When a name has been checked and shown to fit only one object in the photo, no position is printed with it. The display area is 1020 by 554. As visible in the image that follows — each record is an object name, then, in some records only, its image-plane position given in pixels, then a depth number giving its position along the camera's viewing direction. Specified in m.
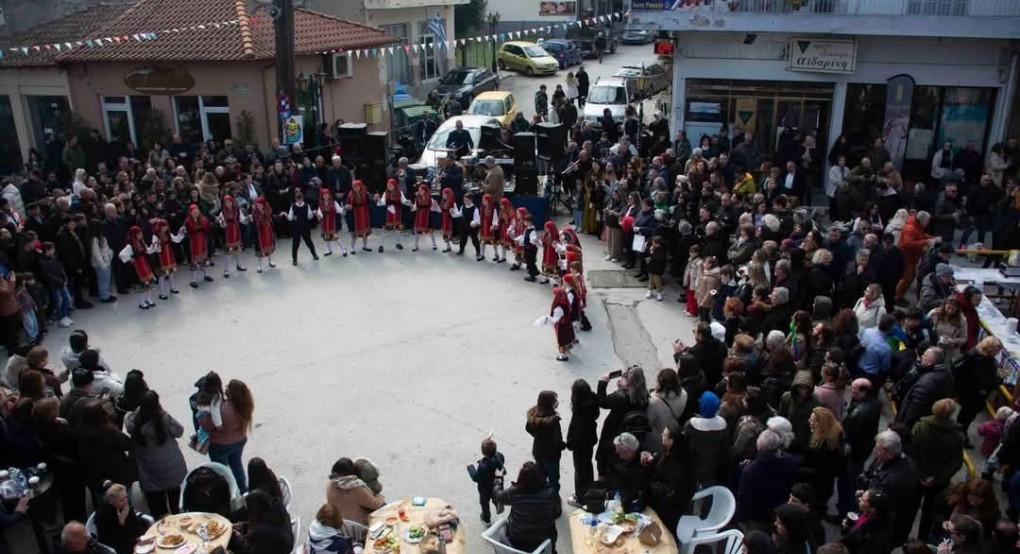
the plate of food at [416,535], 6.98
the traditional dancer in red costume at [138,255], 13.45
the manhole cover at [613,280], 14.52
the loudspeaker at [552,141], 19.91
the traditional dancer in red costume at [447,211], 15.76
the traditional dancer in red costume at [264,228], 14.73
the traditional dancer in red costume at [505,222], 15.12
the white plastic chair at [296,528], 7.17
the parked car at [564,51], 39.22
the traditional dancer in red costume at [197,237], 14.08
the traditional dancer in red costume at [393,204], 16.25
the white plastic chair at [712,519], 7.25
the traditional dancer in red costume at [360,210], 15.68
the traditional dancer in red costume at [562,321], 11.46
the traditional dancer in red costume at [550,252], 13.96
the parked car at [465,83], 30.32
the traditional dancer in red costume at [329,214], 15.46
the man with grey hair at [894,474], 6.71
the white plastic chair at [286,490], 7.56
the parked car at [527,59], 37.06
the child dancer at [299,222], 14.87
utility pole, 18.55
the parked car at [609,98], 25.06
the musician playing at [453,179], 16.98
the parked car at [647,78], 29.14
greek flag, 32.97
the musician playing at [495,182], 16.77
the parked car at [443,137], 20.38
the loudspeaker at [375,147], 19.42
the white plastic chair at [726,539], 6.82
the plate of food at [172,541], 6.93
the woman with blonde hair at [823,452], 7.29
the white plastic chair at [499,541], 6.91
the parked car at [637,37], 46.47
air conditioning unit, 22.81
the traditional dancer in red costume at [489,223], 15.27
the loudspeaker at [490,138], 20.83
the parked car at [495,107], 24.76
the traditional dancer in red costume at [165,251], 13.69
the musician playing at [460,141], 20.55
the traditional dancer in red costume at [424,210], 15.95
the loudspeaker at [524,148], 18.39
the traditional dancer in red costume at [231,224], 14.66
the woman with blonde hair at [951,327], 9.61
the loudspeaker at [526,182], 17.75
